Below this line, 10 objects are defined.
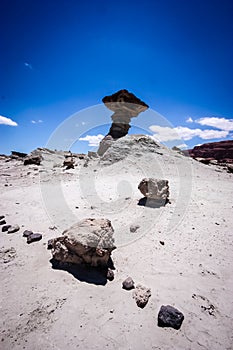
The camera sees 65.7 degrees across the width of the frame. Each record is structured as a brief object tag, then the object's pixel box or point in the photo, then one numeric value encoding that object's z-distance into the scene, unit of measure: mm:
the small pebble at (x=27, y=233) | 4039
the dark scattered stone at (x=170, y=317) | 2162
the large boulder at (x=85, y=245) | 2920
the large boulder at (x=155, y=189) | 5703
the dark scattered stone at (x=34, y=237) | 3824
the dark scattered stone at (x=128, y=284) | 2694
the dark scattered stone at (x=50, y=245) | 3578
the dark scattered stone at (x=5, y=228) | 4316
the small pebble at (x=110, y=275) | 2869
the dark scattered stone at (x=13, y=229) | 4221
